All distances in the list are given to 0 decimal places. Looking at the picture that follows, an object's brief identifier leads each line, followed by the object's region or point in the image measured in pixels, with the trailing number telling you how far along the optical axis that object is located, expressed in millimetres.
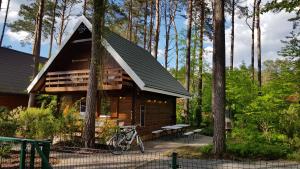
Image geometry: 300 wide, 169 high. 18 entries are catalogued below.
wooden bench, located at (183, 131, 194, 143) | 17744
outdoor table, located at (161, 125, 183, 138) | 17359
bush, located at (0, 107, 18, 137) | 10903
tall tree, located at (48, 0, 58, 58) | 30047
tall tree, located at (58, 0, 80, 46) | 31922
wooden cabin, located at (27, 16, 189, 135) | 15812
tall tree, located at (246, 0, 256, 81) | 26875
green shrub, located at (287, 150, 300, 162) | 10402
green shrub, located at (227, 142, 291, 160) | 10742
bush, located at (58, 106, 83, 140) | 13659
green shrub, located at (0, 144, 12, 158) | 8742
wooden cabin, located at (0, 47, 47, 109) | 23673
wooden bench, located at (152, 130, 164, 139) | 18109
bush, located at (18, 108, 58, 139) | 13492
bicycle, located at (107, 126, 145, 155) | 12891
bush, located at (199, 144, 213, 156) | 11136
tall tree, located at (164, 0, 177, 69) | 33606
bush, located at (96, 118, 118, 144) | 13502
